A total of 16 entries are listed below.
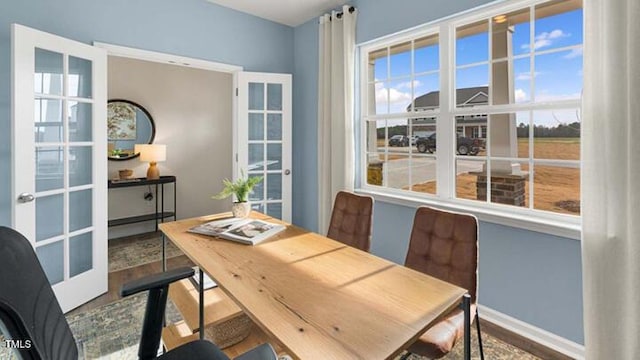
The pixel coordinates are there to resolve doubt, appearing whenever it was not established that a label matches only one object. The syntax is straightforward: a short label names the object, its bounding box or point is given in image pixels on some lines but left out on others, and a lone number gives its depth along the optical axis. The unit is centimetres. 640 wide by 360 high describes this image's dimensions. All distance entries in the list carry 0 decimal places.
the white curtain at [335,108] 330
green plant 217
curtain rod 323
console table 421
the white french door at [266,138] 374
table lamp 445
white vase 222
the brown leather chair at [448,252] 163
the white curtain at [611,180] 159
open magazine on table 178
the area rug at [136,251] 354
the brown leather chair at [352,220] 213
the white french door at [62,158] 222
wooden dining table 92
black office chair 71
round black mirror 442
